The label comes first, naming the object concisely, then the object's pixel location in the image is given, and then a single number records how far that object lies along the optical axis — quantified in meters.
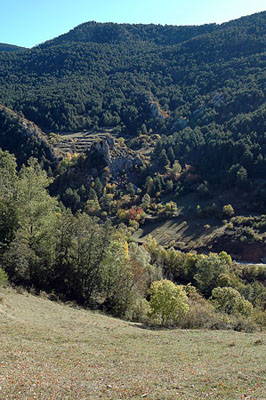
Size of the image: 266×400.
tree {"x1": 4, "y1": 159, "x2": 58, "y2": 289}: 37.28
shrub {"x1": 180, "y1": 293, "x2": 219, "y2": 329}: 38.16
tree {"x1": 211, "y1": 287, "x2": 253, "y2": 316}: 49.94
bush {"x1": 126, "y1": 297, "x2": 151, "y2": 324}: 42.06
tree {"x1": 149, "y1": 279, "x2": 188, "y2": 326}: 40.69
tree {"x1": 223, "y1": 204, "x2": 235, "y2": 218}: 118.81
